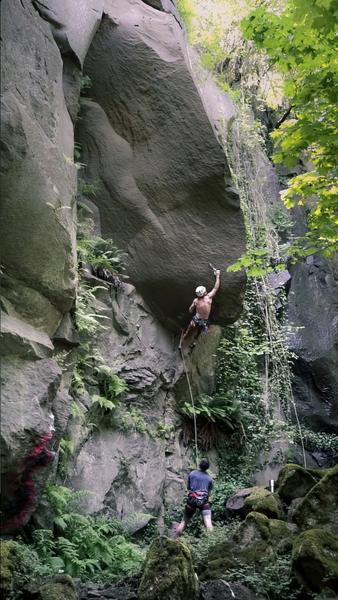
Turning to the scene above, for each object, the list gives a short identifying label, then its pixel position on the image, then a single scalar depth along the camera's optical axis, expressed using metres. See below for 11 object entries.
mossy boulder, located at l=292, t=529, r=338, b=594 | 5.70
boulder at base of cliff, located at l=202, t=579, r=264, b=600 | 5.63
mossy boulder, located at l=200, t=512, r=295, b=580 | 6.59
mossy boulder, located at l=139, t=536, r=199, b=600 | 5.34
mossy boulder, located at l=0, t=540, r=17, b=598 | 4.89
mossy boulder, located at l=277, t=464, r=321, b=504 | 9.00
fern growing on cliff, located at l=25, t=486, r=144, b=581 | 6.67
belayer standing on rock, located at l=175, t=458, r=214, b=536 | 8.81
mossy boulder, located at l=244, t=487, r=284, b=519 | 8.30
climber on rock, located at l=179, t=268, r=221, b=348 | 10.89
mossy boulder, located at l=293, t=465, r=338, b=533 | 7.06
